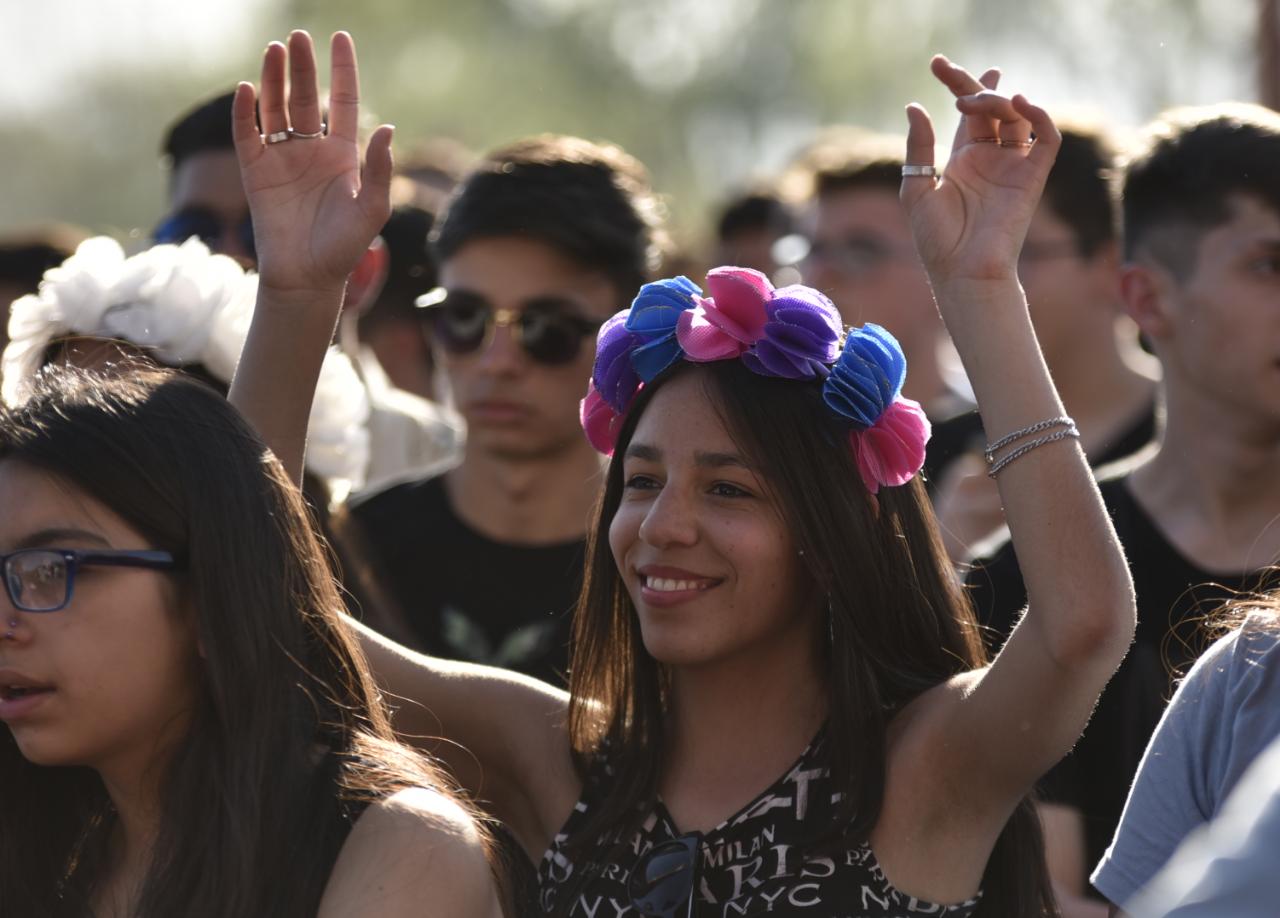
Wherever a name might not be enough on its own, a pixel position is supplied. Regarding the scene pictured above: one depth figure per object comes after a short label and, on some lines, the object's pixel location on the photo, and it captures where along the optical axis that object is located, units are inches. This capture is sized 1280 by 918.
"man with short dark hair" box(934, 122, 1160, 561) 406.3
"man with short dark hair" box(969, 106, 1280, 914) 294.5
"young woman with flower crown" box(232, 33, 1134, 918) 233.6
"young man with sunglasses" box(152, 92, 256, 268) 436.1
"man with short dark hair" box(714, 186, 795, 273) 652.1
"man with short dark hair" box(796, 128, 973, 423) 506.9
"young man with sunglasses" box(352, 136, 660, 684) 368.8
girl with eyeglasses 219.6
